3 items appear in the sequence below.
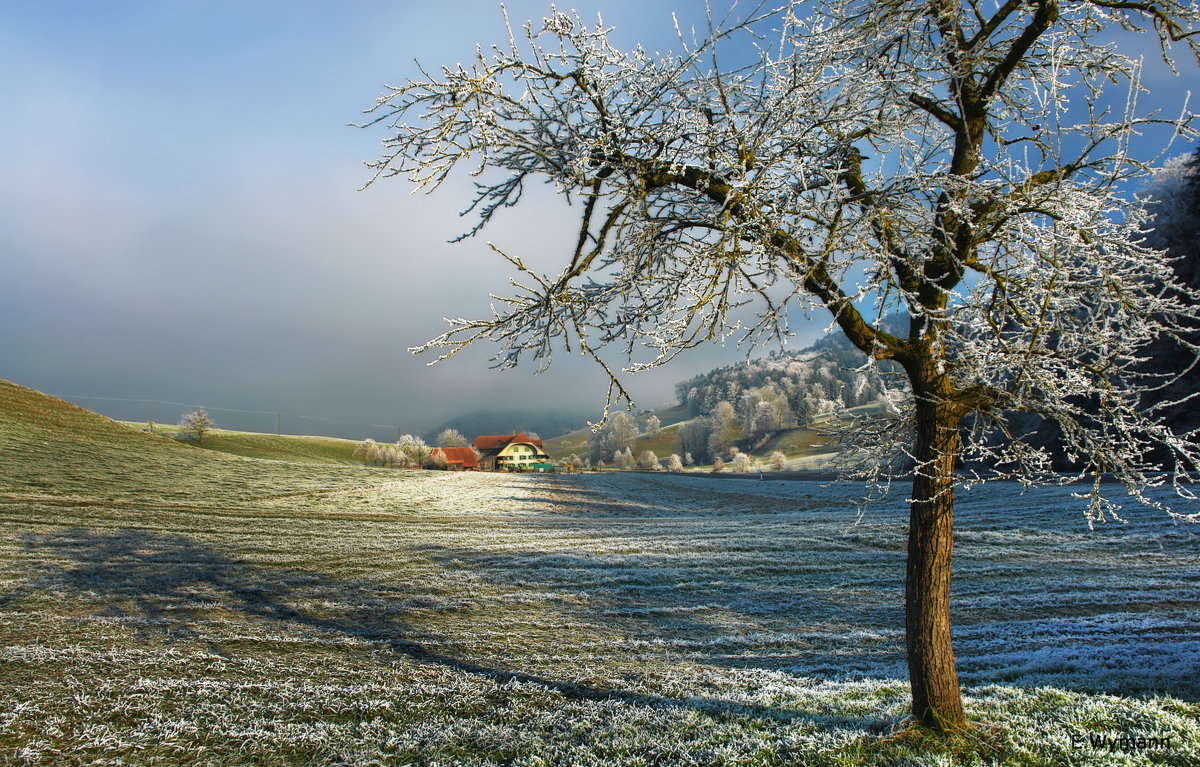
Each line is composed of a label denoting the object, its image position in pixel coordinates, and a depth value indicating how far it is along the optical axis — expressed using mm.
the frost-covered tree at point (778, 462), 93875
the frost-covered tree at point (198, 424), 71500
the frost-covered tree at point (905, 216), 4723
